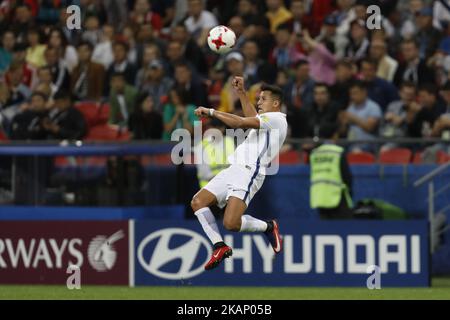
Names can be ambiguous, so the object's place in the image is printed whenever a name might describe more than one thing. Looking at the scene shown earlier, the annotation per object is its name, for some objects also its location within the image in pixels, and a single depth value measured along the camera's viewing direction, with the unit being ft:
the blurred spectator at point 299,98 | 62.08
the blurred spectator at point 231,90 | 64.08
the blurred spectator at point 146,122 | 63.36
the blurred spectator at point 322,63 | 66.08
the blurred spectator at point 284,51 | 67.15
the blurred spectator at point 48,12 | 75.80
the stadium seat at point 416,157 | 59.26
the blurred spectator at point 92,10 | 74.08
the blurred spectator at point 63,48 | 70.69
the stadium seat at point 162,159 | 58.13
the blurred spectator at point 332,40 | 66.95
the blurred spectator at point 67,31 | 72.64
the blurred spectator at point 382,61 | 64.59
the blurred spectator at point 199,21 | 70.23
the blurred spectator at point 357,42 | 65.82
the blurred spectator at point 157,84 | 66.08
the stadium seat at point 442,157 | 59.26
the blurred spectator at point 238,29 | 68.13
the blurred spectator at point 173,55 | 67.51
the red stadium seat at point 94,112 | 66.13
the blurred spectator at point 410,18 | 67.15
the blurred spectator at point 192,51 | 68.90
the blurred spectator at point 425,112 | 60.44
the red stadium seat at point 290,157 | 59.72
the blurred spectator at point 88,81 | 68.80
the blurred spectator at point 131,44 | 69.97
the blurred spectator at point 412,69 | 63.52
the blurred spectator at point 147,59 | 68.33
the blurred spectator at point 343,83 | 62.80
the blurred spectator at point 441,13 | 67.15
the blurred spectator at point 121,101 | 65.72
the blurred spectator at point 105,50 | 70.33
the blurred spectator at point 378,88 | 62.39
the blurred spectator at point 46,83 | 68.18
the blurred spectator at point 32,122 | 62.38
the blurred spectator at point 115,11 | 74.79
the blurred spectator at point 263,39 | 67.82
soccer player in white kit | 47.34
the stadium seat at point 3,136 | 63.57
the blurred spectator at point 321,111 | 61.36
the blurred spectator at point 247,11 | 69.49
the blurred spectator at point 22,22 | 74.13
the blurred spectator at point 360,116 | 60.89
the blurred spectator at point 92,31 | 72.23
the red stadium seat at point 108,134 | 64.34
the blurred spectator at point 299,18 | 68.64
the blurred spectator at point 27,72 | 70.28
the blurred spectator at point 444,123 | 59.67
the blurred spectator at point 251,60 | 65.57
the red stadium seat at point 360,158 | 59.47
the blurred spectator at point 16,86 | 68.74
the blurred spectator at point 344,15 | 67.10
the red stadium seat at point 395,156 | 58.95
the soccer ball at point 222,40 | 46.57
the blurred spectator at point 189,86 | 63.98
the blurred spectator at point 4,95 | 68.33
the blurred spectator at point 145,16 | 72.84
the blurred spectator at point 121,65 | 68.80
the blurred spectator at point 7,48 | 73.00
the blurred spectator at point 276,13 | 69.77
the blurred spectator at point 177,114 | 62.44
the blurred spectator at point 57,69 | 69.21
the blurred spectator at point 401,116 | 61.11
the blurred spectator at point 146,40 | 69.92
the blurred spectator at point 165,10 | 73.92
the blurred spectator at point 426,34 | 65.82
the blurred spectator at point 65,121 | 62.44
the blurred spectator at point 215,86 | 65.10
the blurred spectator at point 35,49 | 71.77
